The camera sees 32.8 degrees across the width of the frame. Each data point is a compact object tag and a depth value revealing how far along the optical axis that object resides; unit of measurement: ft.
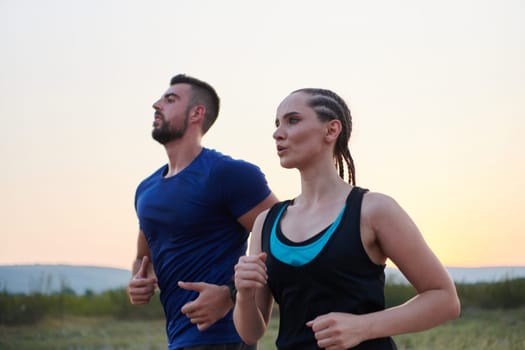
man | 14.90
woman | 9.37
